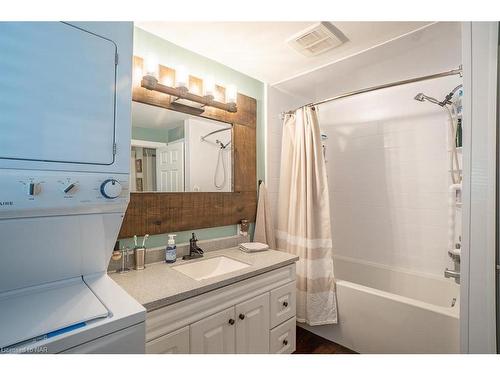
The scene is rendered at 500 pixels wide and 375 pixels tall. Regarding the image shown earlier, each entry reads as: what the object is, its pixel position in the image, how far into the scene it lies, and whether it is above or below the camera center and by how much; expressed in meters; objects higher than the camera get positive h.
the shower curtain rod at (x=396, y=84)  1.51 +0.72
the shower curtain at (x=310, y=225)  1.93 -0.31
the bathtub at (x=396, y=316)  1.47 -0.88
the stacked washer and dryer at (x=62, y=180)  0.70 +0.02
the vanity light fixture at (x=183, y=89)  1.56 +0.68
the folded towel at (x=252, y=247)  1.83 -0.46
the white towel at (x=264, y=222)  2.11 -0.31
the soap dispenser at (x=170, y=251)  1.55 -0.41
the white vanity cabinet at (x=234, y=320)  1.09 -0.70
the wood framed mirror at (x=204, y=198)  1.54 -0.08
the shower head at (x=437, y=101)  1.79 +0.68
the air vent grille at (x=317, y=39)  1.54 +1.01
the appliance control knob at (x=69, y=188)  0.77 -0.01
